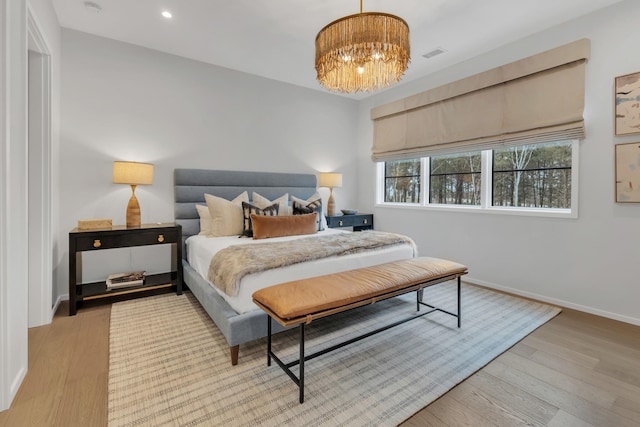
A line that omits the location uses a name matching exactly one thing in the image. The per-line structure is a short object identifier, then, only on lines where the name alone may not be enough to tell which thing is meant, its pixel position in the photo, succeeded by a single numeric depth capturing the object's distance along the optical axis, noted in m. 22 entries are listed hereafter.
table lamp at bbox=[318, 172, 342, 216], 4.91
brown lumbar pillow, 3.24
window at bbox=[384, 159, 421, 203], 4.74
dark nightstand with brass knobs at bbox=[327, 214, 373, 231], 4.72
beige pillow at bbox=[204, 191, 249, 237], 3.45
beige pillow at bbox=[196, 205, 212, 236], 3.62
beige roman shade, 2.96
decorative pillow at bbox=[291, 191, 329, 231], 3.99
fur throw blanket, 2.16
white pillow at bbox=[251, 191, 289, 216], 3.86
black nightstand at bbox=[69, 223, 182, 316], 2.85
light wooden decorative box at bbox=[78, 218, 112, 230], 3.02
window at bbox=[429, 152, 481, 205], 3.97
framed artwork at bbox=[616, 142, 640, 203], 2.62
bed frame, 2.05
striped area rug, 1.62
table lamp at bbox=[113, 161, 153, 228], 3.13
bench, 1.70
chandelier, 2.01
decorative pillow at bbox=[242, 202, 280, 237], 3.42
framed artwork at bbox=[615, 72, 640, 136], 2.61
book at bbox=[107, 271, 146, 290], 3.14
